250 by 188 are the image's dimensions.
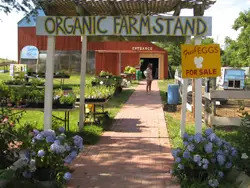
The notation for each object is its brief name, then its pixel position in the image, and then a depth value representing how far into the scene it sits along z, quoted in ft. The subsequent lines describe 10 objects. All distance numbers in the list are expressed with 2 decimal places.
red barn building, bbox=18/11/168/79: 113.50
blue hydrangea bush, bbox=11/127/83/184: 13.66
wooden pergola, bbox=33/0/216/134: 19.95
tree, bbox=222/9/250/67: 145.89
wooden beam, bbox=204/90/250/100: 29.91
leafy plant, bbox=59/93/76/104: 27.20
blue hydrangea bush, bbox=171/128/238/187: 14.51
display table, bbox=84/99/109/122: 31.22
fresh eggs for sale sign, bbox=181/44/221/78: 17.90
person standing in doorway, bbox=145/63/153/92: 68.64
